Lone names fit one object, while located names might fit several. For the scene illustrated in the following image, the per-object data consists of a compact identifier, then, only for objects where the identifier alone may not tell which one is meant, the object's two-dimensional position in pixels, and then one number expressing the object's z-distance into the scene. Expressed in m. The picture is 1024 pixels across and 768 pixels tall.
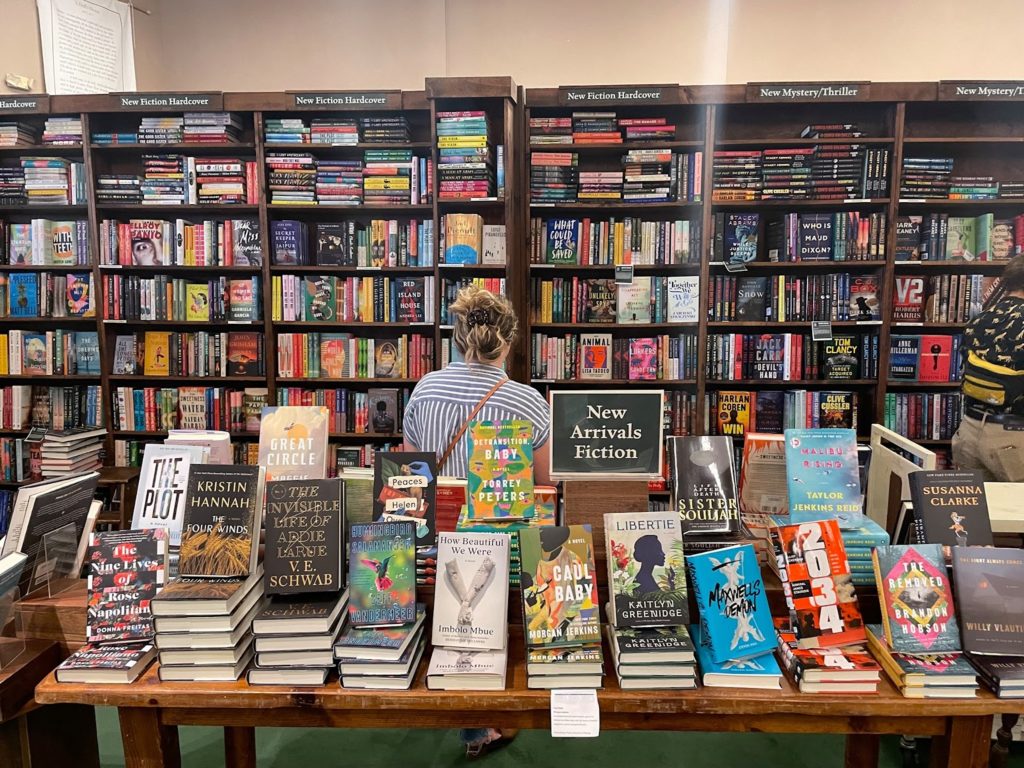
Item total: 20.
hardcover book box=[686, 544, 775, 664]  1.35
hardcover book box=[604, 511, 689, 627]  1.37
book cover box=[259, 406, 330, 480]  1.64
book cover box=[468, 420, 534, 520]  1.52
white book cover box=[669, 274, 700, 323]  3.66
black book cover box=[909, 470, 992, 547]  1.46
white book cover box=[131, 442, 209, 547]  1.64
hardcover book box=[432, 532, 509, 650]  1.39
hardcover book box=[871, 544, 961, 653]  1.35
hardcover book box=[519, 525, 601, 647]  1.37
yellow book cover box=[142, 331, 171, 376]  3.90
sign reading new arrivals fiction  1.55
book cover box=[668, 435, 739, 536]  1.52
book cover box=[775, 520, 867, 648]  1.37
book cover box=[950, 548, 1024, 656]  1.32
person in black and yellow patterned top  2.75
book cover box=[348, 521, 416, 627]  1.39
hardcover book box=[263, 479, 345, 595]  1.42
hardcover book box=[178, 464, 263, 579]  1.41
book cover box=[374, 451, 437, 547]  1.55
